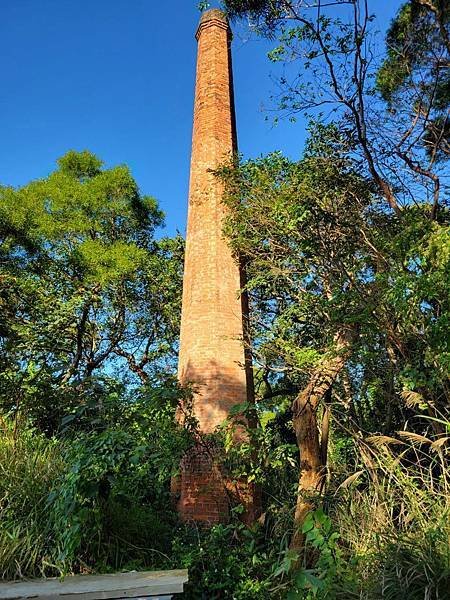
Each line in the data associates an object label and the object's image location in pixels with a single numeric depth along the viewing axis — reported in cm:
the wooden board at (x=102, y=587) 319
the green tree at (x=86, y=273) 1155
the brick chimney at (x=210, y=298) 708
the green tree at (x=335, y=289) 538
